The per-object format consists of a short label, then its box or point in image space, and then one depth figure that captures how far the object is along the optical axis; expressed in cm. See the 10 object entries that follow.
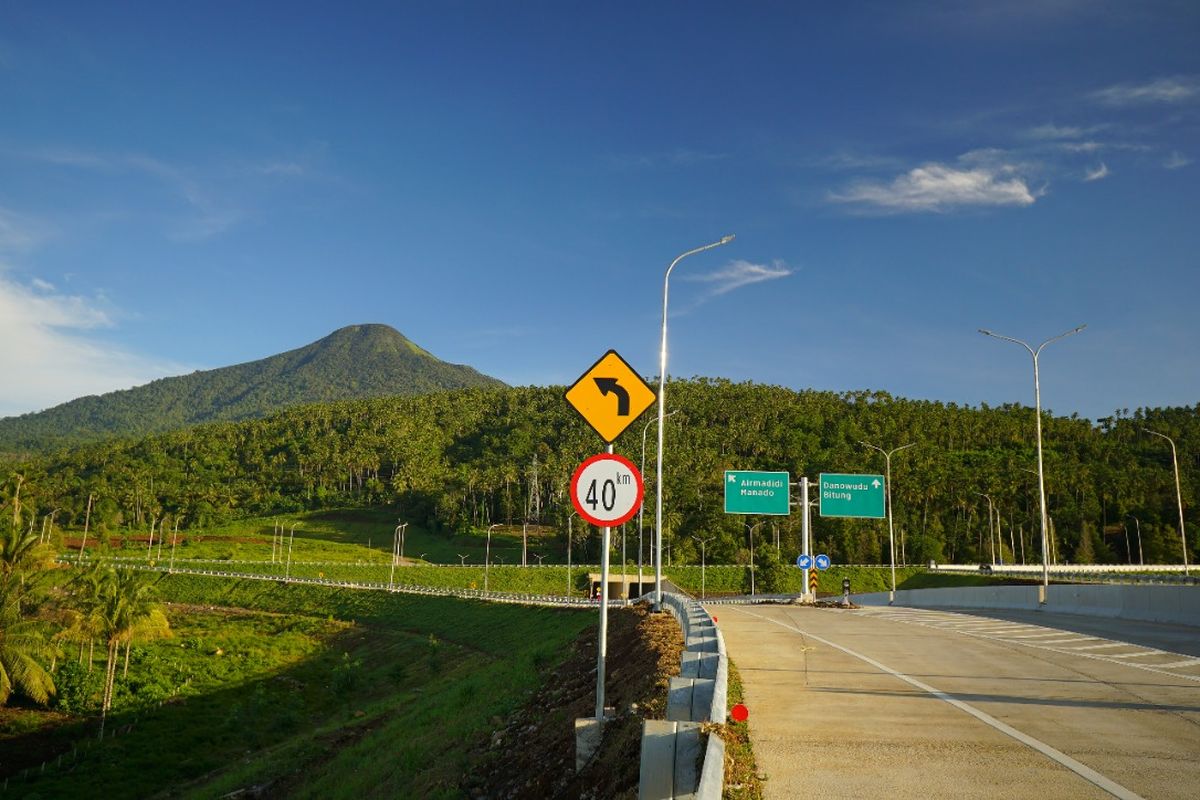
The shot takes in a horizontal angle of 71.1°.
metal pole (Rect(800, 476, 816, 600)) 4188
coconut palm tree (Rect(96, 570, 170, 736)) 5066
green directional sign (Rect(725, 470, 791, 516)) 4447
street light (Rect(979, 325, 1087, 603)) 3619
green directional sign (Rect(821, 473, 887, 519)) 4509
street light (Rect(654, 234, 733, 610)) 1702
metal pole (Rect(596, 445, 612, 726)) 799
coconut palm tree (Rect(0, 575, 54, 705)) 4693
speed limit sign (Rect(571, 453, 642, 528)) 804
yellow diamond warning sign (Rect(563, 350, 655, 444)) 866
